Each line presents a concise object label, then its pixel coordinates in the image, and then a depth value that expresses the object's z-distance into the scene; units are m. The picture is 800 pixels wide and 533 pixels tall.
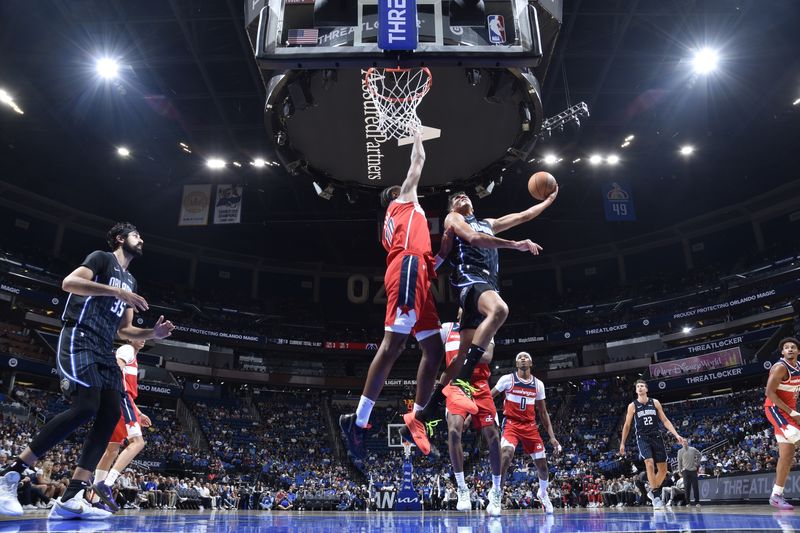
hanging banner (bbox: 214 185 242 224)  22.27
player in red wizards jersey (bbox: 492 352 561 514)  8.05
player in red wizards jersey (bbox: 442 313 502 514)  6.66
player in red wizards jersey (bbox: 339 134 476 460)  4.12
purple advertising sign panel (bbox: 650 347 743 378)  27.41
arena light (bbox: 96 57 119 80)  17.91
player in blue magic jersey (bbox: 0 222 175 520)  3.97
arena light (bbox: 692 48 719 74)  17.75
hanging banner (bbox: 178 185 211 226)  22.09
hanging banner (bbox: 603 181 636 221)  22.67
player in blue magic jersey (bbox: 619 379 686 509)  9.35
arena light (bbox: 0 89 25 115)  19.53
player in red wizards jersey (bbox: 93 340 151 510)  6.76
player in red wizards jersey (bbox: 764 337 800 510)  6.67
